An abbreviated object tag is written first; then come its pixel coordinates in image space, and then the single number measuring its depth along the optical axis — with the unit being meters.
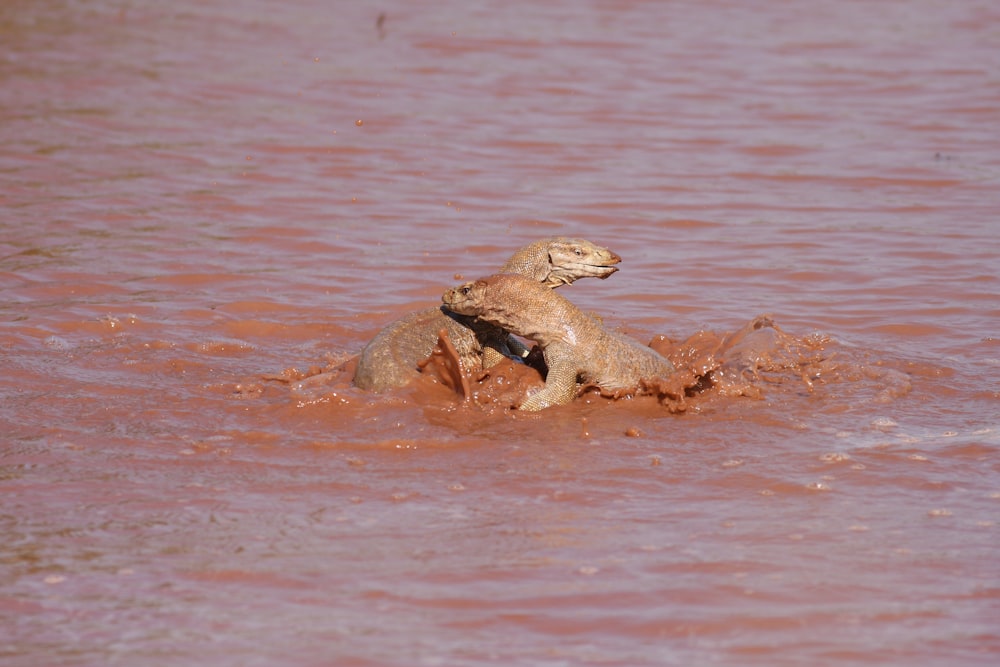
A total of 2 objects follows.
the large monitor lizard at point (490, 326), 14.88
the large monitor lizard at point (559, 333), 14.46
